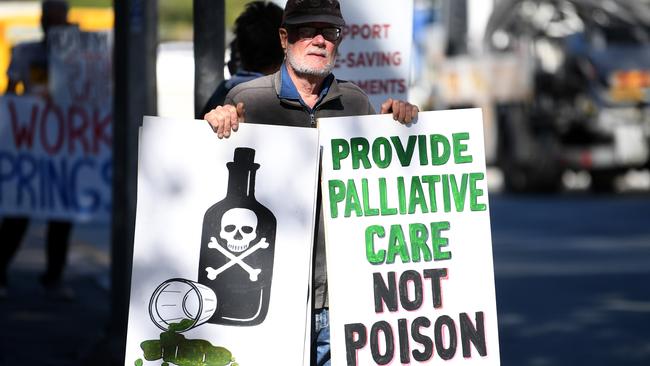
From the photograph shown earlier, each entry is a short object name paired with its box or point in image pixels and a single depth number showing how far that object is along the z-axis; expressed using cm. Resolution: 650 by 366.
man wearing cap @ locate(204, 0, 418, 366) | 1010
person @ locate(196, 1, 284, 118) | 1305
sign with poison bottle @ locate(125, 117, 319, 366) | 999
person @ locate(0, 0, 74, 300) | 2177
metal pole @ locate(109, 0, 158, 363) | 1673
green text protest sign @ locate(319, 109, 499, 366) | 1024
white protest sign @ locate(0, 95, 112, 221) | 2191
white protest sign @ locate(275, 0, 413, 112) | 1606
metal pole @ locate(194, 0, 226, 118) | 1401
